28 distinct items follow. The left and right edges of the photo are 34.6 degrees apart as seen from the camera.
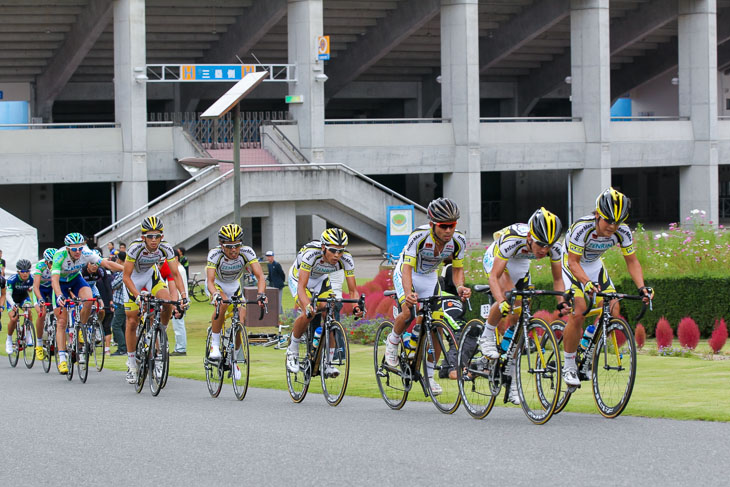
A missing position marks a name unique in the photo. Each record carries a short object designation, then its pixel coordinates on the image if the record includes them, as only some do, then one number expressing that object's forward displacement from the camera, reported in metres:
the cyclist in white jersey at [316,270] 12.55
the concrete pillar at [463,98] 47.72
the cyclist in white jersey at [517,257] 10.47
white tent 35.62
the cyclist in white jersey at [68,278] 16.16
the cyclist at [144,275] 14.17
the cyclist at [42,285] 17.39
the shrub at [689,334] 17.86
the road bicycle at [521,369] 9.87
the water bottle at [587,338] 10.12
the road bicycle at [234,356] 13.09
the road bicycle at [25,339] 18.55
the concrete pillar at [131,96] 43.97
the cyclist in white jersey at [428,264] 11.16
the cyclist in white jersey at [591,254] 10.14
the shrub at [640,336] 18.09
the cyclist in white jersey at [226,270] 13.53
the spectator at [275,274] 27.98
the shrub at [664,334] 18.03
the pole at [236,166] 24.10
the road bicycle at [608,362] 9.70
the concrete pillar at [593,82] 49.66
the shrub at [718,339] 17.41
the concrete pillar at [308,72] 45.88
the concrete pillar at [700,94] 51.97
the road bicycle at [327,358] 12.05
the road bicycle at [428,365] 11.03
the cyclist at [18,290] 19.16
